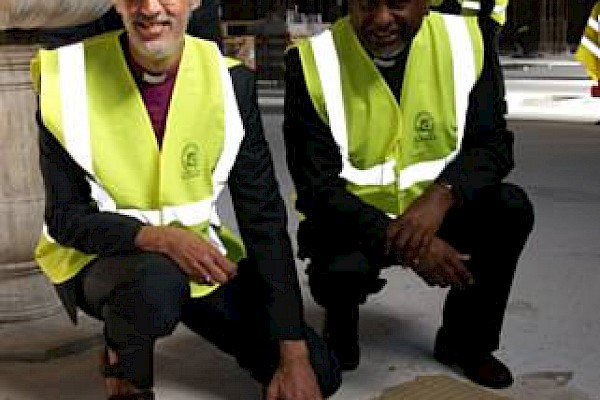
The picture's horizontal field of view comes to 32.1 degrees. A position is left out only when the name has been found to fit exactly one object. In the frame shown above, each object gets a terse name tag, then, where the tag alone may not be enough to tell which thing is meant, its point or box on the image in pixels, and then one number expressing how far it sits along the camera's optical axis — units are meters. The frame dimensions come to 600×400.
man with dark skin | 2.02
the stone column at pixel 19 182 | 2.48
